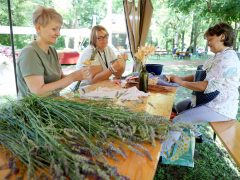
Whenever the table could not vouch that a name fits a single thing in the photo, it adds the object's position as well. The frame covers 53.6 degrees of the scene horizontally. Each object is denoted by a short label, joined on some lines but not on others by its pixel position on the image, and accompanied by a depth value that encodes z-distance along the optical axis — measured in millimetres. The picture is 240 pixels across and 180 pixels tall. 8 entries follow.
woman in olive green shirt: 1568
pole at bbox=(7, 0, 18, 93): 2235
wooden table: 737
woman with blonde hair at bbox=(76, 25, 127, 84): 2322
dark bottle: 1789
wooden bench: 1504
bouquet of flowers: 1666
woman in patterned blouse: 1892
